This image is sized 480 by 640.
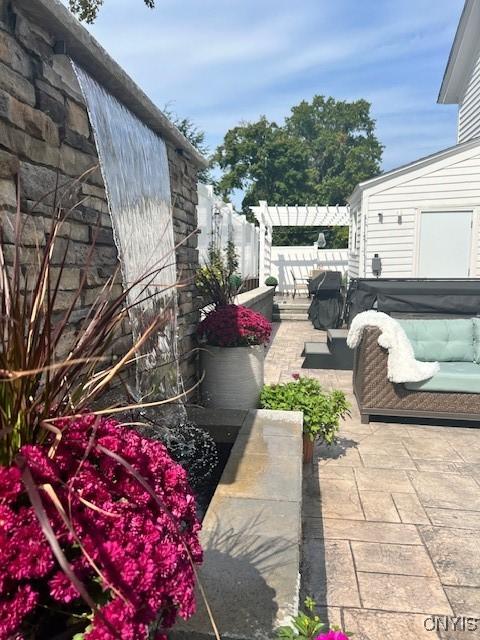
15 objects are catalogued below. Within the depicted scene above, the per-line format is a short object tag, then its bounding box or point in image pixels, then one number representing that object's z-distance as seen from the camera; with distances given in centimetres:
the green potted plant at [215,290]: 408
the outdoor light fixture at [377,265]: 891
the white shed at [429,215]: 827
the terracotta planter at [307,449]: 319
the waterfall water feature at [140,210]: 222
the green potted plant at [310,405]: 324
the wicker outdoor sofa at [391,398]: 409
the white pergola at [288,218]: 1498
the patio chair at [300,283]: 1752
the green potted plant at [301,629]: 117
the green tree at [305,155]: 2841
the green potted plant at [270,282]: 1444
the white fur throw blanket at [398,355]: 401
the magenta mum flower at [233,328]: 368
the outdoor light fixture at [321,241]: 1812
